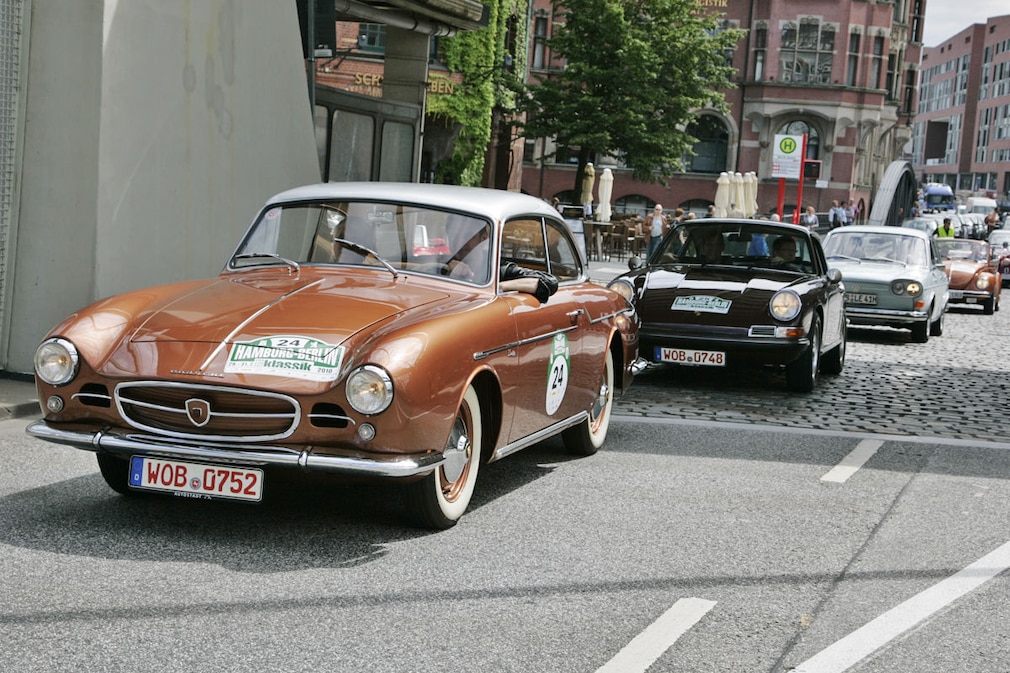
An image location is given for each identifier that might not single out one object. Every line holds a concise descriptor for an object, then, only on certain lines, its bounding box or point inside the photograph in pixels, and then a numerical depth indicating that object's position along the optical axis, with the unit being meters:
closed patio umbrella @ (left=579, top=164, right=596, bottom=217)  41.62
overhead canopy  17.95
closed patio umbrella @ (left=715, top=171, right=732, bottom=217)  38.91
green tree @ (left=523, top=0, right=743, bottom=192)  44.41
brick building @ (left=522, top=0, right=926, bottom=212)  67.50
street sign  34.25
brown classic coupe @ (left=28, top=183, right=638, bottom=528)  5.81
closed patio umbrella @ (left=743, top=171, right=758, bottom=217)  41.34
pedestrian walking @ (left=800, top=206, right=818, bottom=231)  36.86
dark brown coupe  12.35
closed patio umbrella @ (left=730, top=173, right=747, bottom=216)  40.94
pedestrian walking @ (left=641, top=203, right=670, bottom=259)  31.77
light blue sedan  19.14
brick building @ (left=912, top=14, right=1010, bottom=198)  167.38
